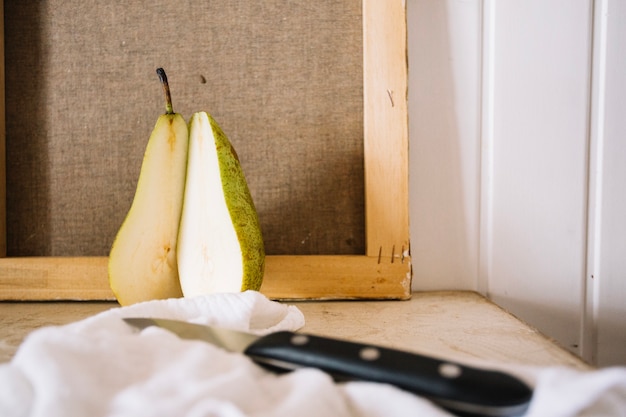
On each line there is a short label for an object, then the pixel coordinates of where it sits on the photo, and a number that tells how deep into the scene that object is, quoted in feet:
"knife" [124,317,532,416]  0.54
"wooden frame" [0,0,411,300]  1.43
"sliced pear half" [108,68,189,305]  1.23
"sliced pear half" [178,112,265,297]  1.13
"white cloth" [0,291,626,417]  0.52
